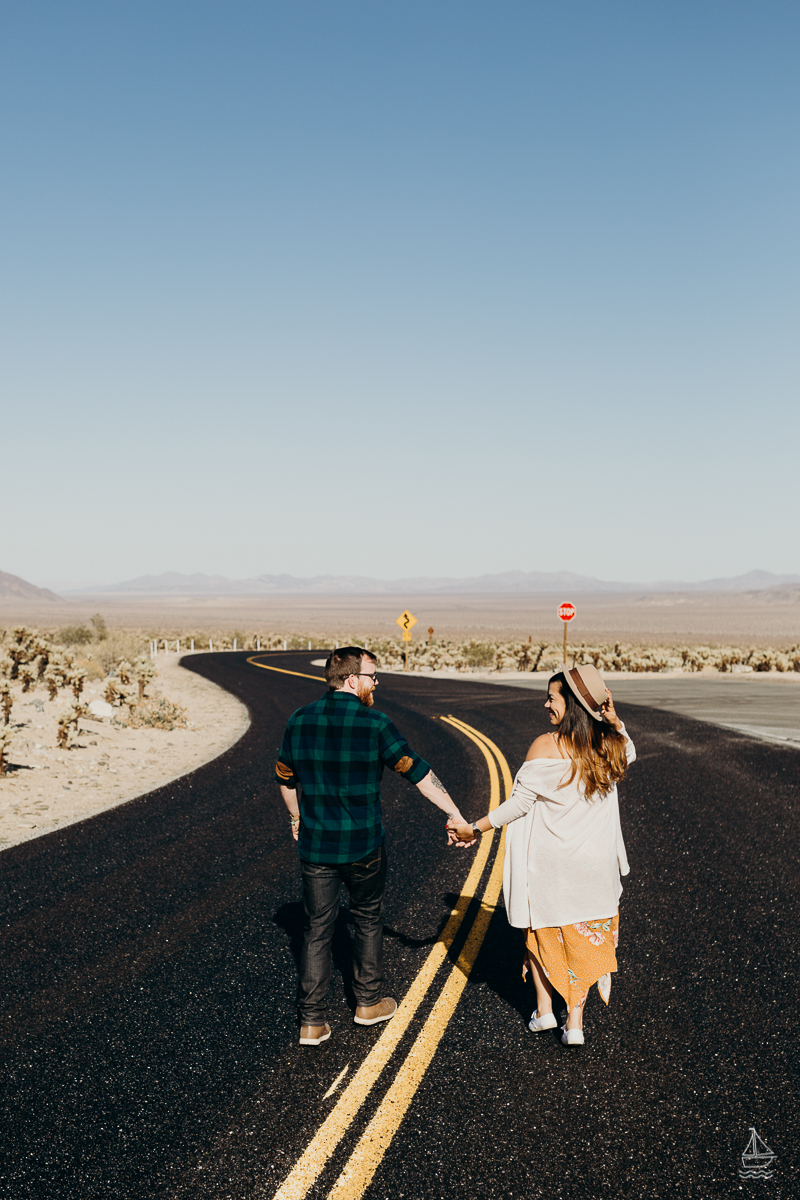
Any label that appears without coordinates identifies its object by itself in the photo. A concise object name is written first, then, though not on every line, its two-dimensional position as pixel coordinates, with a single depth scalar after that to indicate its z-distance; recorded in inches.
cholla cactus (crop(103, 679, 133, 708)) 729.6
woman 155.1
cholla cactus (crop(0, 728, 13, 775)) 450.3
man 163.9
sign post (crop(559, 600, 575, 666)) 1068.8
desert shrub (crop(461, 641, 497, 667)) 1566.2
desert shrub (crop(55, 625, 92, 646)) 1576.0
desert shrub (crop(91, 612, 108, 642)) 1656.0
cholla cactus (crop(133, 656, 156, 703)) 749.9
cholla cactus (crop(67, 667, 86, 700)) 744.3
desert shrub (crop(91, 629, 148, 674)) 1189.9
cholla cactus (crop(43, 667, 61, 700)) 755.4
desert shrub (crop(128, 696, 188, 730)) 656.4
